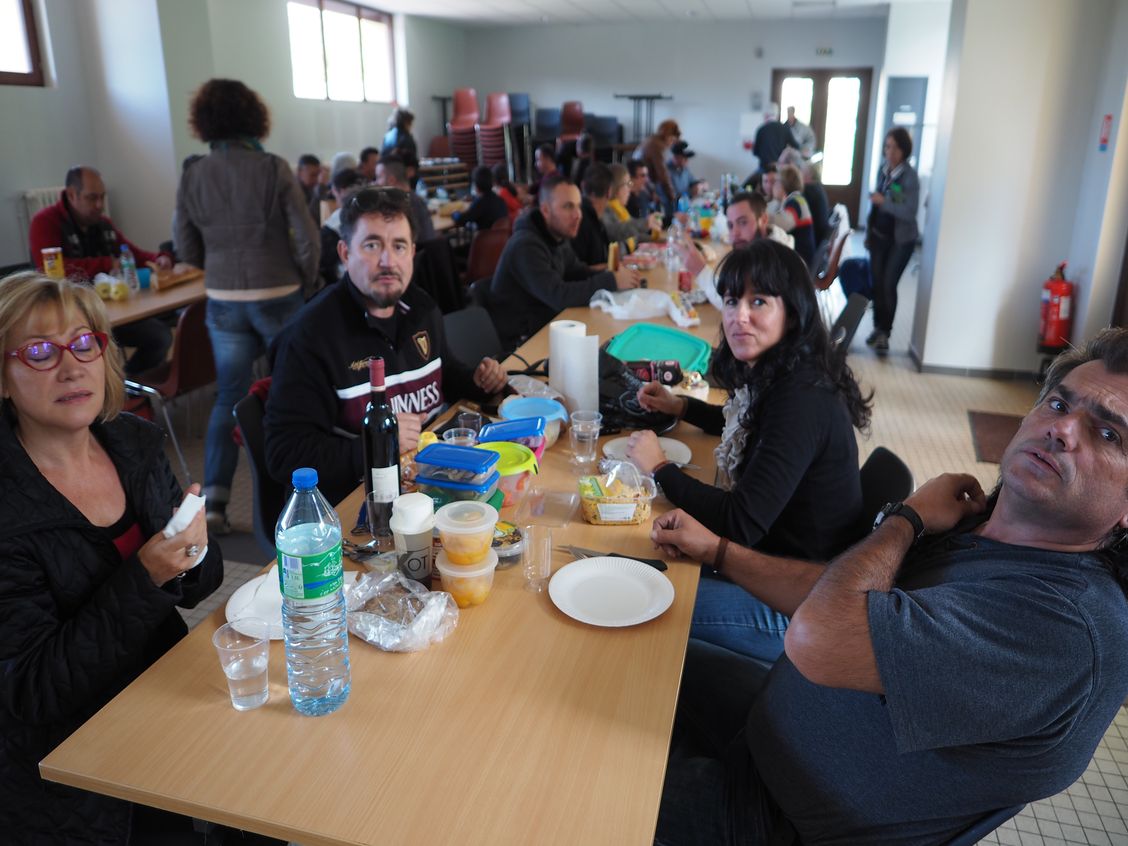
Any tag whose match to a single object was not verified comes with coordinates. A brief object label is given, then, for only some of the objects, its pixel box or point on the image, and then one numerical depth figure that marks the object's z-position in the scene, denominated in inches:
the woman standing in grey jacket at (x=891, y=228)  228.8
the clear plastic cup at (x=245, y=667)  46.3
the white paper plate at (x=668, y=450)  80.7
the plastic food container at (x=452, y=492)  61.7
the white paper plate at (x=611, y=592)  54.8
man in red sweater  161.3
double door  497.0
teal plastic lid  114.0
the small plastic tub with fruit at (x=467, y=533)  54.1
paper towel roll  88.4
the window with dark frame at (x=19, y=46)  241.9
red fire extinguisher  184.1
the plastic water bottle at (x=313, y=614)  44.2
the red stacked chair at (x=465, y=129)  485.7
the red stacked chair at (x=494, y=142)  473.1
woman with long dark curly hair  69.9
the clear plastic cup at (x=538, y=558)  58.9
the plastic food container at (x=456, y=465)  62.4
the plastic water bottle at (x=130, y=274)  161.3
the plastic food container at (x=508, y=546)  61.3
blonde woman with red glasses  48.6
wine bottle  60.9
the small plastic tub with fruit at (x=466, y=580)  54.9
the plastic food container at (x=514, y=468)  68.4
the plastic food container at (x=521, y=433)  75.9
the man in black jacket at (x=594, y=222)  196.9
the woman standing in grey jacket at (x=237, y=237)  133.6
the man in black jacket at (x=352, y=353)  80.0
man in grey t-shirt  39.1
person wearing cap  352.2
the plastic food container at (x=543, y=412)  83.8
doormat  161.9
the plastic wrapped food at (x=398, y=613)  51.1
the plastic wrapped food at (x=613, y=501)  67.6
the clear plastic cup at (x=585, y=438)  79.1
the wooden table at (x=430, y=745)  39.0
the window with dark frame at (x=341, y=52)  390.3
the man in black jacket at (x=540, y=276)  151.6
